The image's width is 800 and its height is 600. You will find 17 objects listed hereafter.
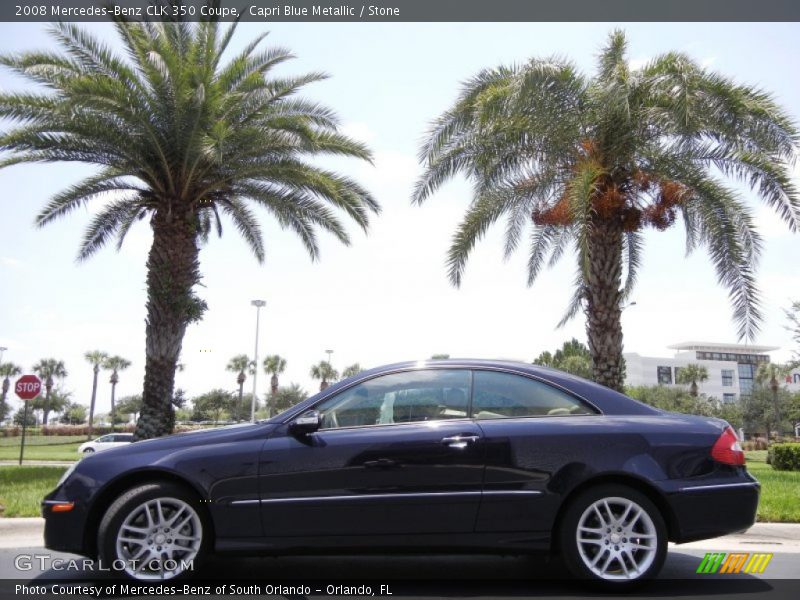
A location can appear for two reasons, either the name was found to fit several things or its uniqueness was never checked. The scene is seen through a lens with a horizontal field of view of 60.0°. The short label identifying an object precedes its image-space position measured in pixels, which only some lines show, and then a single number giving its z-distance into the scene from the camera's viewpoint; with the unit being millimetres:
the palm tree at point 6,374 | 81375
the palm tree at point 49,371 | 78812
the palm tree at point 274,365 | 70625
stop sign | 16098
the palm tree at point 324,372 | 76800
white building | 119250
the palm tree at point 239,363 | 69375
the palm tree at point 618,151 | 11078
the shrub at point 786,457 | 20083
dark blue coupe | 4336
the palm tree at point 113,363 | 74562
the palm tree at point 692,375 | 75750
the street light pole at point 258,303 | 42438
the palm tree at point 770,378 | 67688
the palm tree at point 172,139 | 12398
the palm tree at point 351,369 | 72012
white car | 26259
